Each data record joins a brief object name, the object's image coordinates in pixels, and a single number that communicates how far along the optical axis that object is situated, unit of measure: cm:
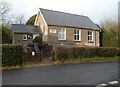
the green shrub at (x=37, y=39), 1444
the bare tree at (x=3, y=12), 1652
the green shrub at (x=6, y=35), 1509
